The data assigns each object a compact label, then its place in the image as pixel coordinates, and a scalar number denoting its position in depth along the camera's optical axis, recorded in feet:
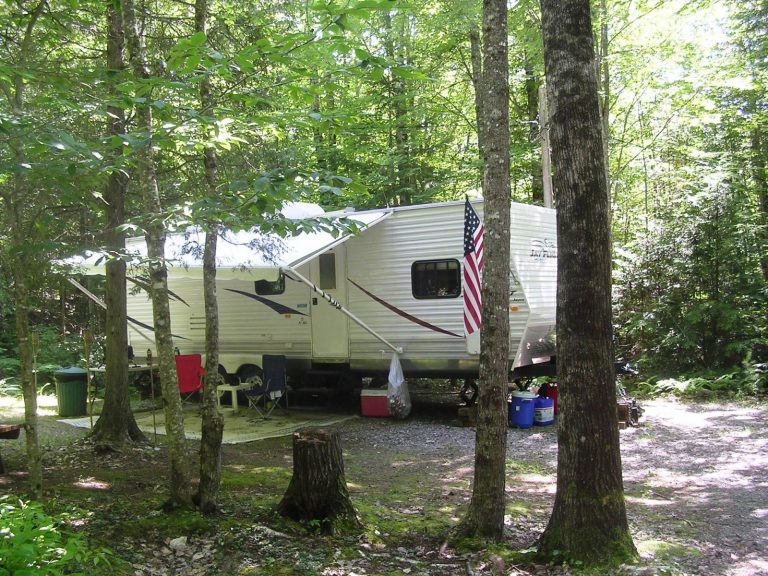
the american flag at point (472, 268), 28.26
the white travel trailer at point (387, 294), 30.81
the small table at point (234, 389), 36.83
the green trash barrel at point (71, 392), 35.12
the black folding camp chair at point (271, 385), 34.71
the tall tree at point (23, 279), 15.84
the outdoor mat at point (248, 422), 30.89
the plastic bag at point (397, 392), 33.32
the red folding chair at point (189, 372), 34.94
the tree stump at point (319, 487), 16.56
